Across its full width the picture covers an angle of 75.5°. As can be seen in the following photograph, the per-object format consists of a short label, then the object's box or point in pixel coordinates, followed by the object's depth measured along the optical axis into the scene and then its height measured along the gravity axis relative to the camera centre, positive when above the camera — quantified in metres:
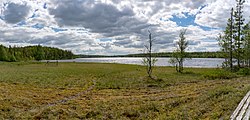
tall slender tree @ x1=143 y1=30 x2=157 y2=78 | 27.58 +0.77
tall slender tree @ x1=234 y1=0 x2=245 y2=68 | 31.18 +4.74
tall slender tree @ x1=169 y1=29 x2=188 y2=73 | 34.35 +1.29
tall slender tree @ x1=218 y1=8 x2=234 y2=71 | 31.38 +2.46
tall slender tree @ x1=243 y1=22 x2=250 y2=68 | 31.97 +2.85
